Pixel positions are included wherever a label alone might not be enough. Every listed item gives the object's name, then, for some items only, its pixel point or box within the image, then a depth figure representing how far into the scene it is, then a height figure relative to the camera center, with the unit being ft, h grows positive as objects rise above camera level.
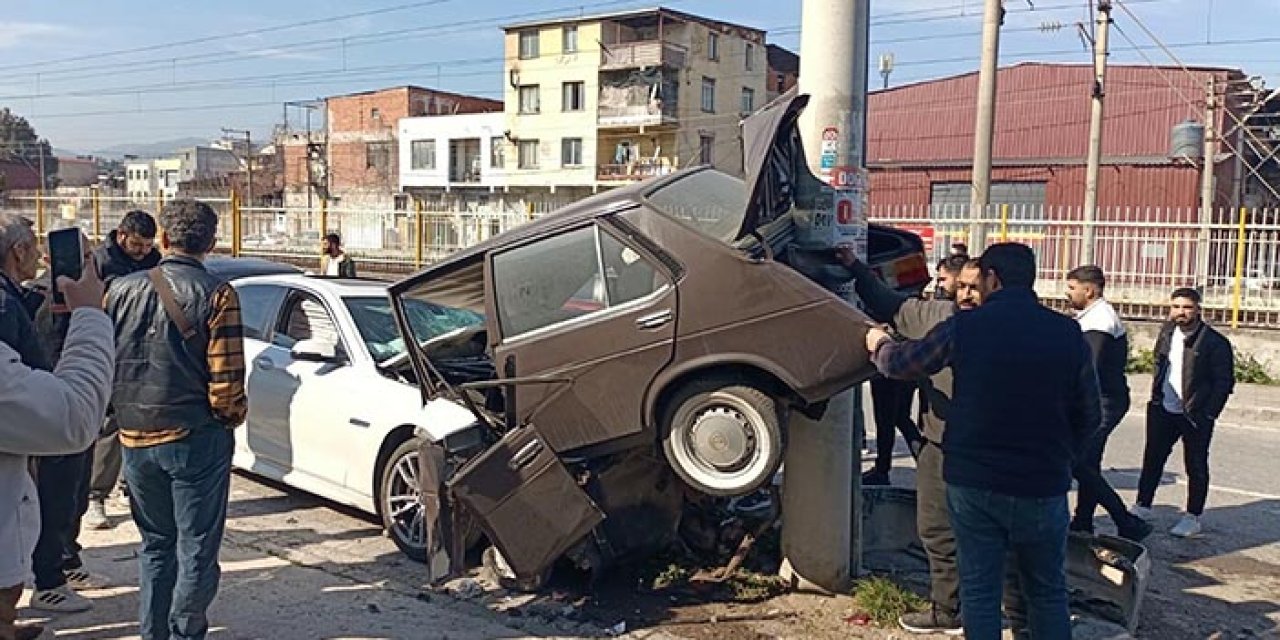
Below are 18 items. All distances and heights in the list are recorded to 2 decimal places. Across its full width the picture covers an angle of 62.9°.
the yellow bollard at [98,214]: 89.68 +0.34
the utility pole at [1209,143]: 69.89 +9.04
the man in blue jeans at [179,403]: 13.29 -2.32
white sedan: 19.66 -3.46
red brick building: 223.10 +18.27
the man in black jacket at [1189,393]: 22.03 -3.14
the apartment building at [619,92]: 191.01 +26.19
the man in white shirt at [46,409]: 8.79 -1.62
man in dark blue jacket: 12.73 -2.34
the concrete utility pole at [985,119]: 54.13 +6.30
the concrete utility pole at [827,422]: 16.89 -3.00
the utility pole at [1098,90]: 70.59 +10.46
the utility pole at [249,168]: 219.00 +11.46
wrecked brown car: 14.39 -1.80
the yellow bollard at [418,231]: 72.33 -0.37
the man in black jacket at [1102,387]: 20.51 -2.87
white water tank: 98.43 +9.92
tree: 256.93 +18.84
